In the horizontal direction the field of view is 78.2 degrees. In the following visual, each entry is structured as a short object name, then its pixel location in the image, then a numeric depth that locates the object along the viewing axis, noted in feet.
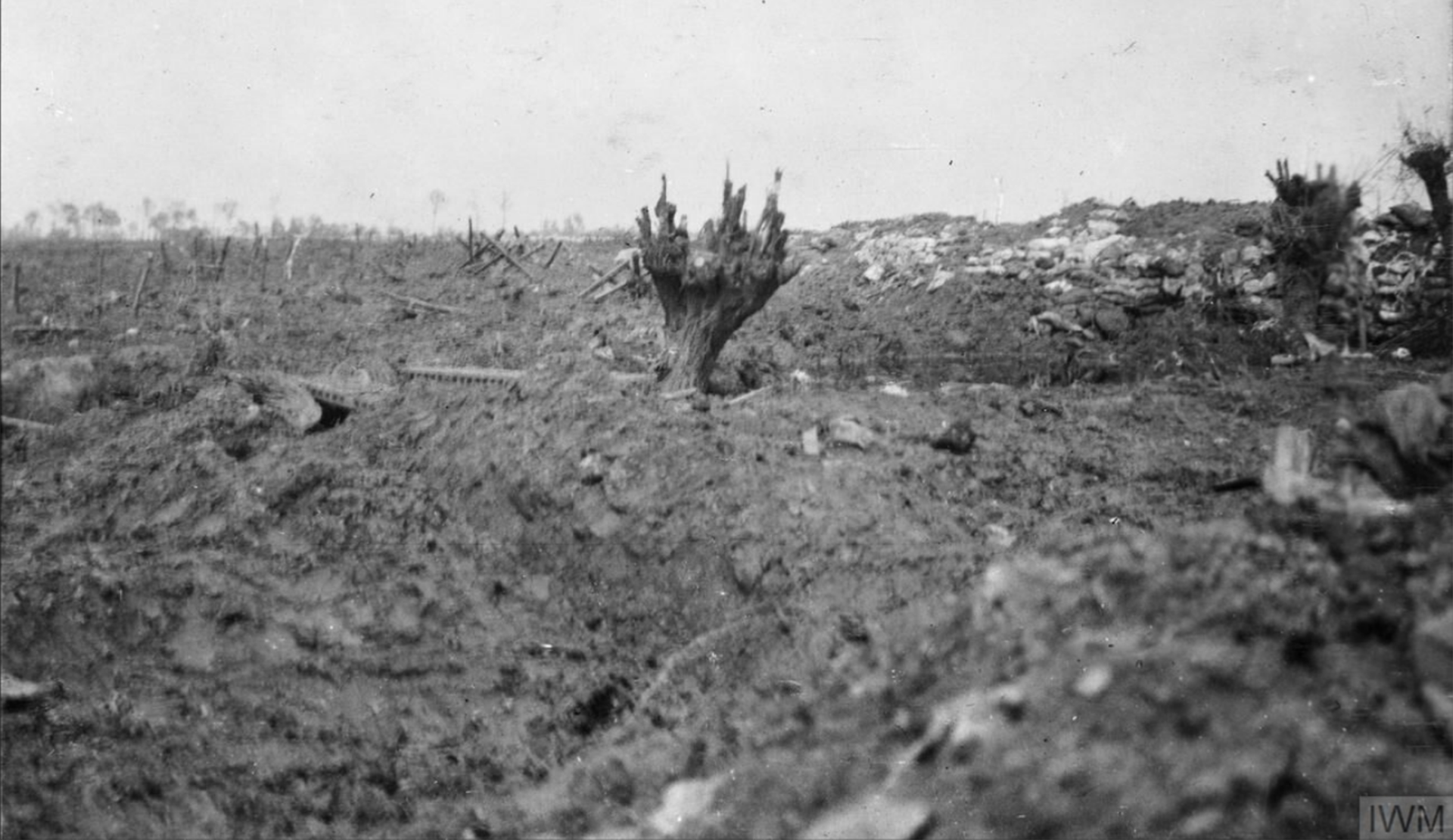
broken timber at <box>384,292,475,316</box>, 28.27
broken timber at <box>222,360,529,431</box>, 18.58
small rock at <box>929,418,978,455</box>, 14.69
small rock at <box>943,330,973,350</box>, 28.86
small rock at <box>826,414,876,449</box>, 15.23
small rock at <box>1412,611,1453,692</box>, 8.48
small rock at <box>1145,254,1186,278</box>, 26.30
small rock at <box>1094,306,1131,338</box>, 25.58
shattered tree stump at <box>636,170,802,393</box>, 20.30
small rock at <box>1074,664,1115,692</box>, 9.20
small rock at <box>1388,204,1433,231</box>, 19.48
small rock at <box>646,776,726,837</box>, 9.59
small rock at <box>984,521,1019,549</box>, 12.18
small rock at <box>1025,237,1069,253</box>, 34.47
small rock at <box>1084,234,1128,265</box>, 30.76
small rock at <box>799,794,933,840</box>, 8.94
